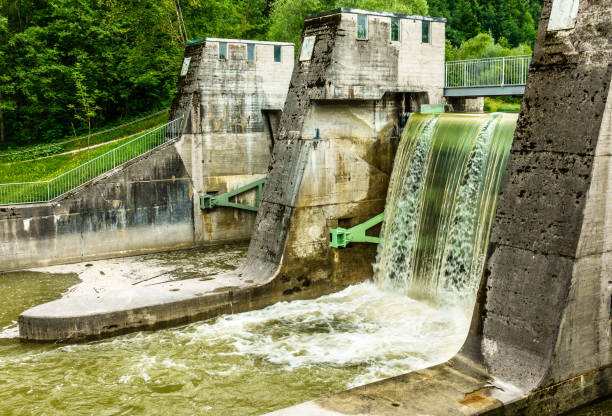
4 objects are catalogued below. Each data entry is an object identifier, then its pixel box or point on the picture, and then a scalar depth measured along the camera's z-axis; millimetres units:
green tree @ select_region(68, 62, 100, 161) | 23188
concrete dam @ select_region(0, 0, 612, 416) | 8750
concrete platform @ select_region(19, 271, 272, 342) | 12672
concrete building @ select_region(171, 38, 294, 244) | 20969
